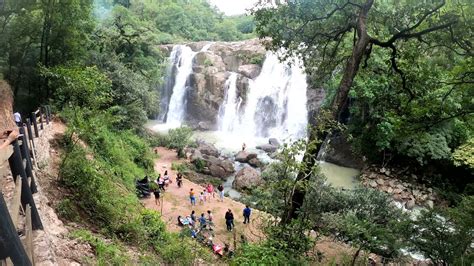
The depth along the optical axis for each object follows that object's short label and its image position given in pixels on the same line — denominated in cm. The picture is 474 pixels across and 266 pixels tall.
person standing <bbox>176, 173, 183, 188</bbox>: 1889
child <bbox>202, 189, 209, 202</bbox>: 1743
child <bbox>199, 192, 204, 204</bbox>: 1719
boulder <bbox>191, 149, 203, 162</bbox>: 2411
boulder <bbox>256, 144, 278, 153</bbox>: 2717
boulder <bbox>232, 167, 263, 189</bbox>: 2087
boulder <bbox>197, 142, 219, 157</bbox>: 2603
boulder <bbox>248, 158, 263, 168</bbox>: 2433
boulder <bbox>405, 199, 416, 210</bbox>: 1867
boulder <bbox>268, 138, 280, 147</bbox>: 2853
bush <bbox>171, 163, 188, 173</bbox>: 2253
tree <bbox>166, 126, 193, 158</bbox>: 2656
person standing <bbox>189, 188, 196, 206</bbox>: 1678
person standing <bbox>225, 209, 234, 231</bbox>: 1437
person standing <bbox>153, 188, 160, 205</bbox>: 1559
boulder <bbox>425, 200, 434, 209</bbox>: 1881
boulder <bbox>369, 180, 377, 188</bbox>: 2084
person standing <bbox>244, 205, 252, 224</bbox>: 1421
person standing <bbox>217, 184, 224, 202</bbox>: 1769
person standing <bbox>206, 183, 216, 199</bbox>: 1808
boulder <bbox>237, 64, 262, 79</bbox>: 3347
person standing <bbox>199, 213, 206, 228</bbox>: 1358
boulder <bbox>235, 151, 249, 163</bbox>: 2508
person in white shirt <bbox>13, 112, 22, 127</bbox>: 1279
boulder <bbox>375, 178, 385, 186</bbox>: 2108
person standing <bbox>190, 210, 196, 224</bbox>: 1432
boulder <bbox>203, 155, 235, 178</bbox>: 2286
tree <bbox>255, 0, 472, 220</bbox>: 806
